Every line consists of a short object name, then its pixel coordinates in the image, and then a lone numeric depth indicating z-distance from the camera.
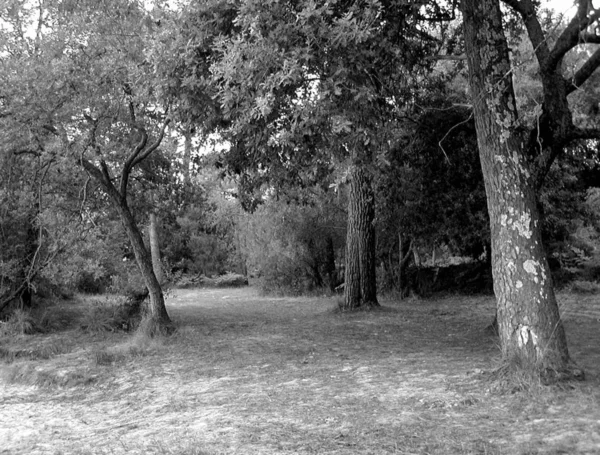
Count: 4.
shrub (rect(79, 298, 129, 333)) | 13.04
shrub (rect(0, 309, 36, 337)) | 12.82
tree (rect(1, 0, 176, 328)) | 9.60
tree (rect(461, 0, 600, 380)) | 6.23
